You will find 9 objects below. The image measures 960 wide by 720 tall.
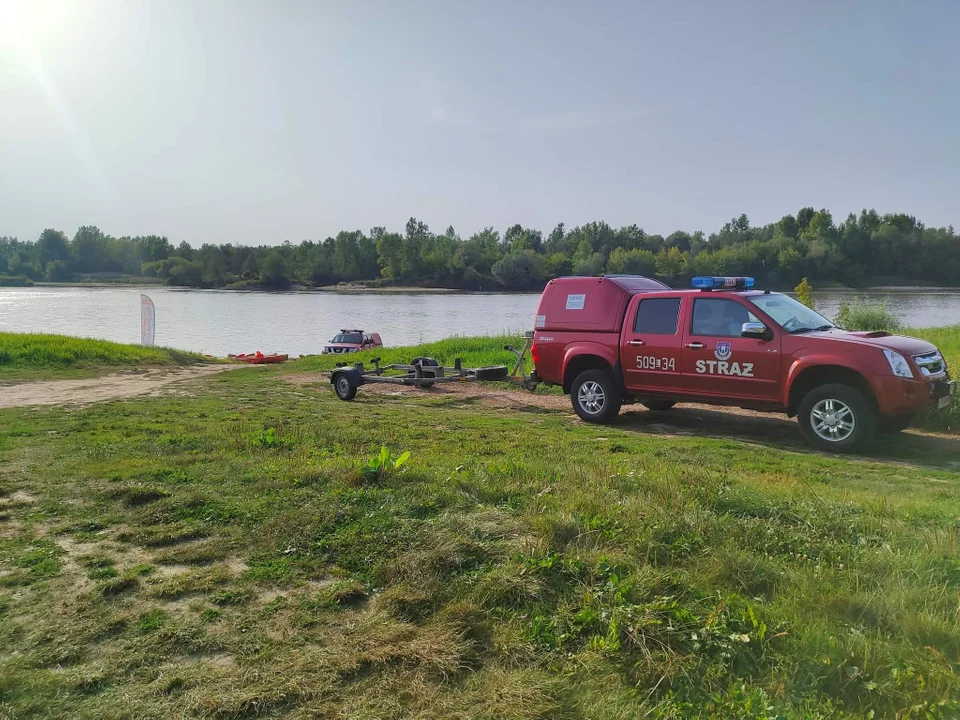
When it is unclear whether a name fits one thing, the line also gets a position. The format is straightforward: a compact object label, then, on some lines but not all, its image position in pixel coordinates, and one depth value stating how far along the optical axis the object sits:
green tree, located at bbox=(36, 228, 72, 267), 147.12
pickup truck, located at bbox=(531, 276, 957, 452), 8.47
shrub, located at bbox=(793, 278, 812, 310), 25.11
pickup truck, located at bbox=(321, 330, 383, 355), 33.97
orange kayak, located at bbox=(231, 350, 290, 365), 26.96
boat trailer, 13.87
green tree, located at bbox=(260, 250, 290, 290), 115.17
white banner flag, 29.20
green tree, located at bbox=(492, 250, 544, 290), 92.31
